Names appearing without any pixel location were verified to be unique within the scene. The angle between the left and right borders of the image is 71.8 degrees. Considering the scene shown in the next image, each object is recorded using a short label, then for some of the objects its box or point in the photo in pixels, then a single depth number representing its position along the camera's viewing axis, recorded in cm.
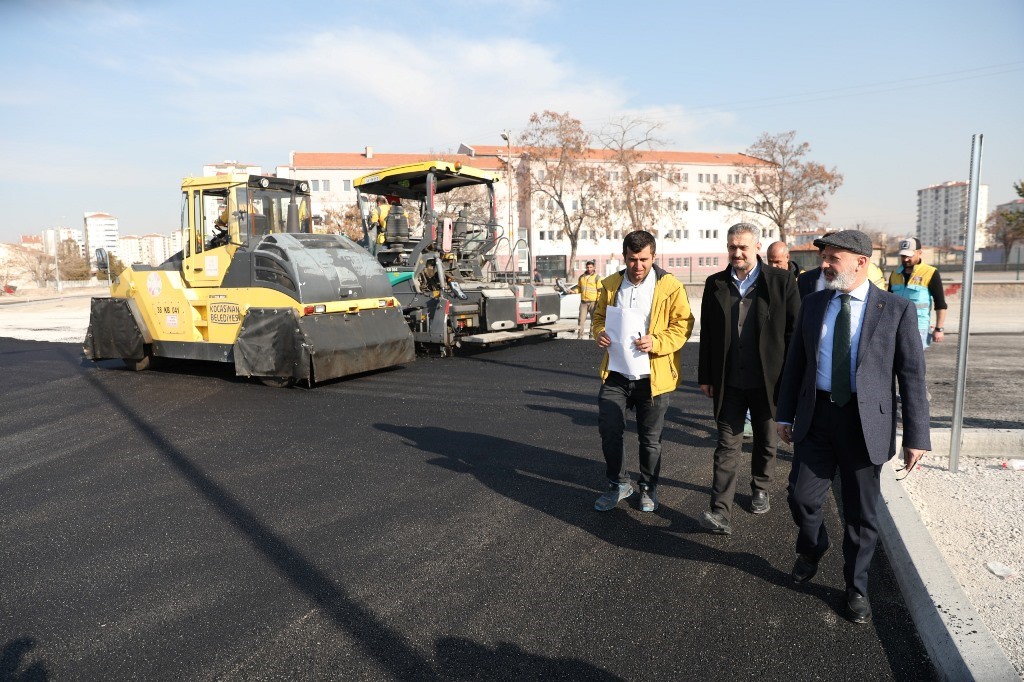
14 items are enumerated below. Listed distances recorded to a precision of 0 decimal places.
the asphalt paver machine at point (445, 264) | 1187
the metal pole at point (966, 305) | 467
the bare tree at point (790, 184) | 3972
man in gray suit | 321
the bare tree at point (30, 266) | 8218
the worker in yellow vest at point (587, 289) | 1475
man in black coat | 420
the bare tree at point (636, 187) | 4066
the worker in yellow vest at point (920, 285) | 679
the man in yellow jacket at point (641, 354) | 437
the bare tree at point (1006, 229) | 2955
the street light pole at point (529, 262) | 1319
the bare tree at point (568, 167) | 4022
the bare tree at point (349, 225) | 3731
